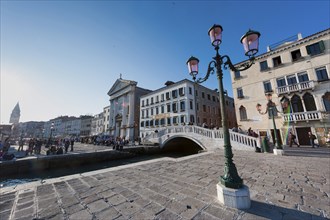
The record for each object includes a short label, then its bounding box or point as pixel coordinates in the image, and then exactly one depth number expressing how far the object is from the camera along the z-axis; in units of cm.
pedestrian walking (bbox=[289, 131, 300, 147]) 1385
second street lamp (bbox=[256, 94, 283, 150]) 1625
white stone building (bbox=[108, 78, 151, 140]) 3364
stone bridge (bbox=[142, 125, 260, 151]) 1075
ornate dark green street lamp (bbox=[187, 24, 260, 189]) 270
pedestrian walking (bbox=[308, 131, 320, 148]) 1247
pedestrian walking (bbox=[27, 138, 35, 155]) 1540
